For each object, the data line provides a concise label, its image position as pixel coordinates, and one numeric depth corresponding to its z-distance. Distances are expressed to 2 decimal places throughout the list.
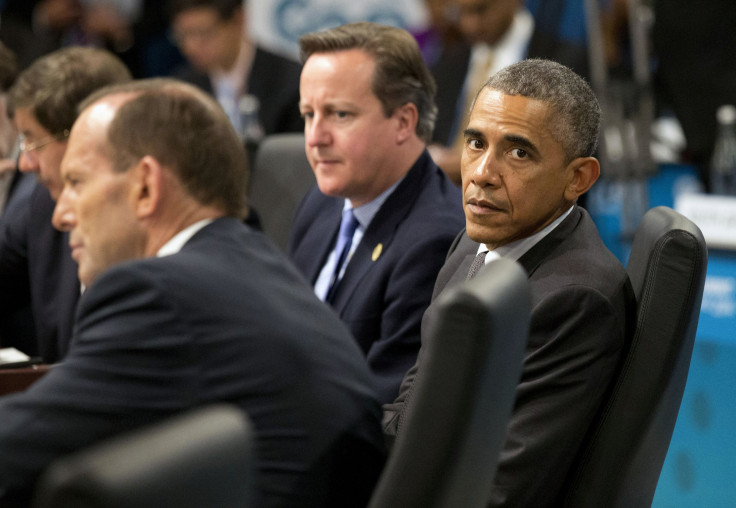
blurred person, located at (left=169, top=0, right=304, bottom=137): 8.16
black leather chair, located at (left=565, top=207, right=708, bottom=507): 5.60
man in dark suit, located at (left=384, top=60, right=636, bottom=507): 5.59
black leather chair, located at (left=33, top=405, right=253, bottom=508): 3.67
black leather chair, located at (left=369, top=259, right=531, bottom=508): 5.31
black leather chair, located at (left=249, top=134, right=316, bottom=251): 6.69
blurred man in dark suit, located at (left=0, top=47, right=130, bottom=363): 6.32
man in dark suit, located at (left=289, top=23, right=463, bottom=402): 6.07
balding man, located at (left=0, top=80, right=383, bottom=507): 5.35
